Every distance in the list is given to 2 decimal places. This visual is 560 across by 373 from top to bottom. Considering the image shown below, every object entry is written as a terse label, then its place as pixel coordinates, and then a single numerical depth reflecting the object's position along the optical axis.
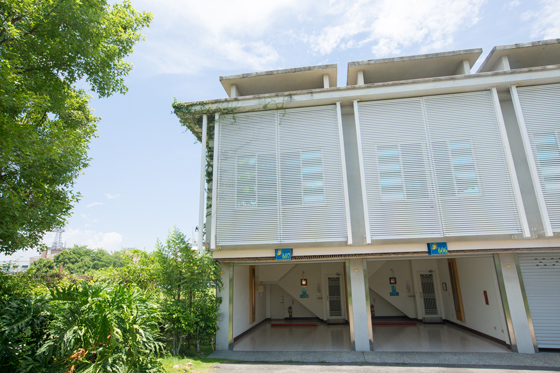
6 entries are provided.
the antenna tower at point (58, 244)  86.19
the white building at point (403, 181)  8.32
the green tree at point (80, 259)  49.47
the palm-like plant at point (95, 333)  5.03
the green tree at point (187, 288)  8.40
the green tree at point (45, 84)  6.12
